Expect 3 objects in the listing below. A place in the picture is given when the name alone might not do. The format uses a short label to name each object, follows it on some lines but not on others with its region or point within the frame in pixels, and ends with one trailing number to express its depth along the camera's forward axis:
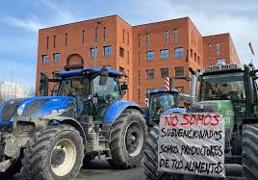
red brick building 29.48
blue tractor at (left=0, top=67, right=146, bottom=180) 4.34
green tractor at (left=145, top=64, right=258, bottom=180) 3.49
